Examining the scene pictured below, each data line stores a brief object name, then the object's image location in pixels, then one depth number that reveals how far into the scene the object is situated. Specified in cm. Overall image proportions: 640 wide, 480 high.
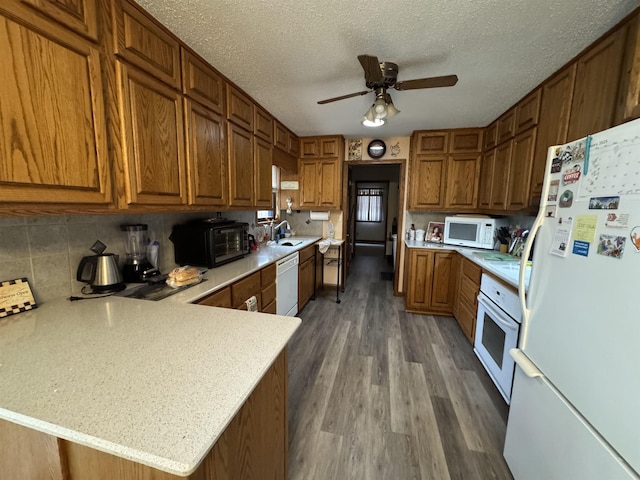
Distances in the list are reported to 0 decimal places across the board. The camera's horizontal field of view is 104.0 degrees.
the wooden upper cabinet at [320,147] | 361
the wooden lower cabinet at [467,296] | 242
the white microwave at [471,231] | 296
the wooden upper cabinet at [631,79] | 117
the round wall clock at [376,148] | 365
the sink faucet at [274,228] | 367
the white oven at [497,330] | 167
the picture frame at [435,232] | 352
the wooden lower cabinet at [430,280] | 312
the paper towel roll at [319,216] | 391
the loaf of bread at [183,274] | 155
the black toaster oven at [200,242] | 194
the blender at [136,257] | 158
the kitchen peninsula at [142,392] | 55
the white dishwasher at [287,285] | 255
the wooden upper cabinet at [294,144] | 337
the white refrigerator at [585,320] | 74
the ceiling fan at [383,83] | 154
